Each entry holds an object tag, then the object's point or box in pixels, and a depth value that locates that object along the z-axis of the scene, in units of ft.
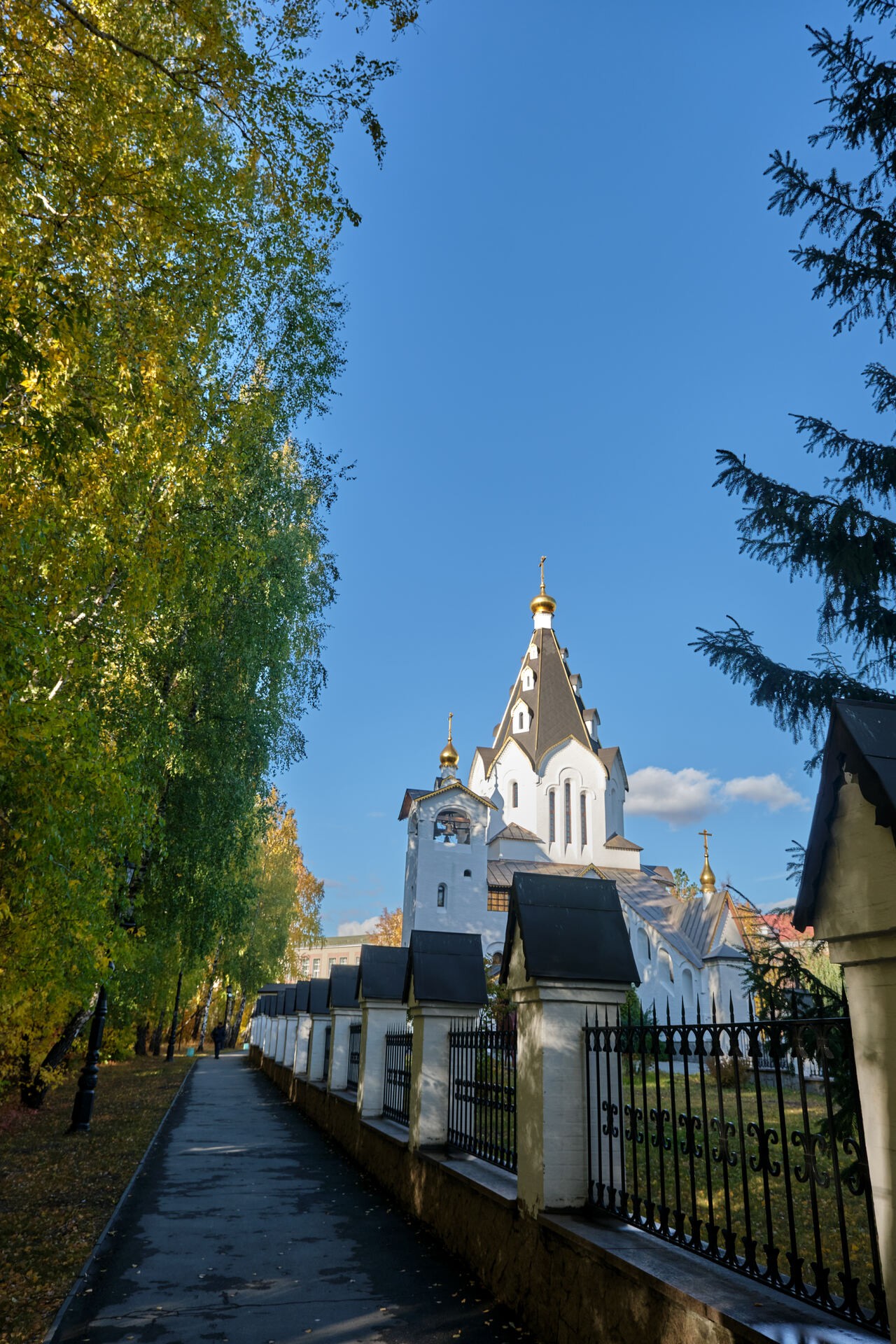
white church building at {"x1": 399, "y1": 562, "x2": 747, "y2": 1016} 125.59
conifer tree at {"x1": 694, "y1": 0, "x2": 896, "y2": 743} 25.77
